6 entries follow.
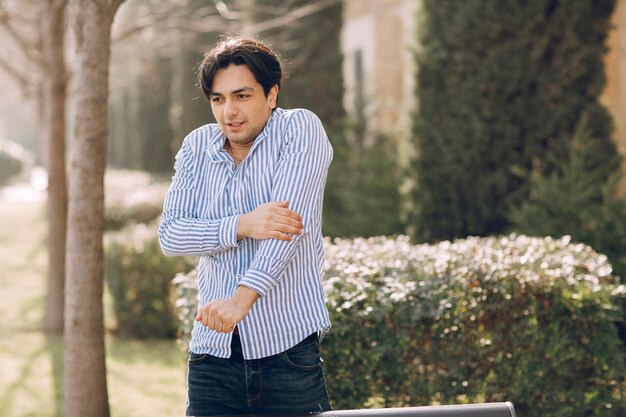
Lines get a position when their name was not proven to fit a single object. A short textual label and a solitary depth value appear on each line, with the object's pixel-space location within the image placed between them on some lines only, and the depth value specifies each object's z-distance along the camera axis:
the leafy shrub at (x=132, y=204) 15.48
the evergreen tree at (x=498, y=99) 7.51
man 2.61
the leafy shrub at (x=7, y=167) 31.77
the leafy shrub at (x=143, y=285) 8.30
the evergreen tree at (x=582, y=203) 6.74
